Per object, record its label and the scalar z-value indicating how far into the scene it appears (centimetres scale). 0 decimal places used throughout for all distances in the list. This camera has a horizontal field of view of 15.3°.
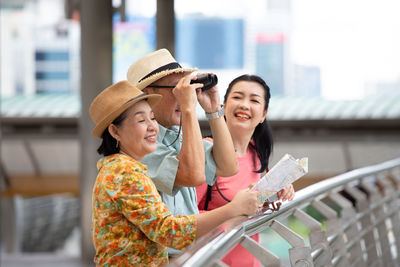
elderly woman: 488
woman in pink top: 555
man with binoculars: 514
